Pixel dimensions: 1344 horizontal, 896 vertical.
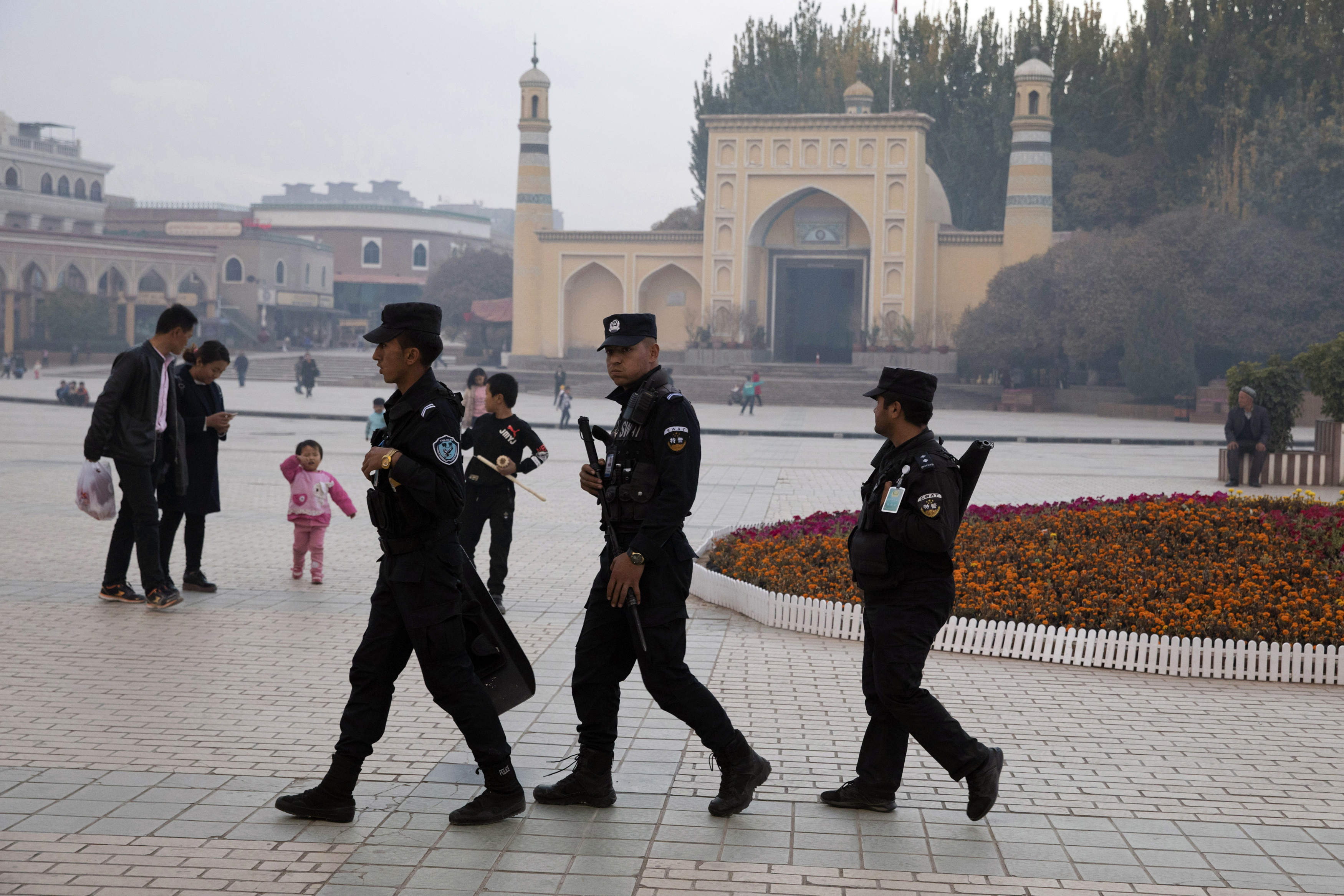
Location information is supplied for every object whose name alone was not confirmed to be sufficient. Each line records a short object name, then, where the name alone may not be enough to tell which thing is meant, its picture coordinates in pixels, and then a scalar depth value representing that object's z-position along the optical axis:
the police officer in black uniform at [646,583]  4.27
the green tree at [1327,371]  16.20
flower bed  6.84
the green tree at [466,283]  57.16
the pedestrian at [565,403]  27.22
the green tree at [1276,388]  16.91
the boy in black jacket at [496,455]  7.51
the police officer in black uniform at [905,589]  4.23
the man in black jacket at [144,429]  7.25
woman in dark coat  7.86
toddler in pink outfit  8.48
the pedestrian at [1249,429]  16.39
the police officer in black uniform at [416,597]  4.17
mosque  43.91
